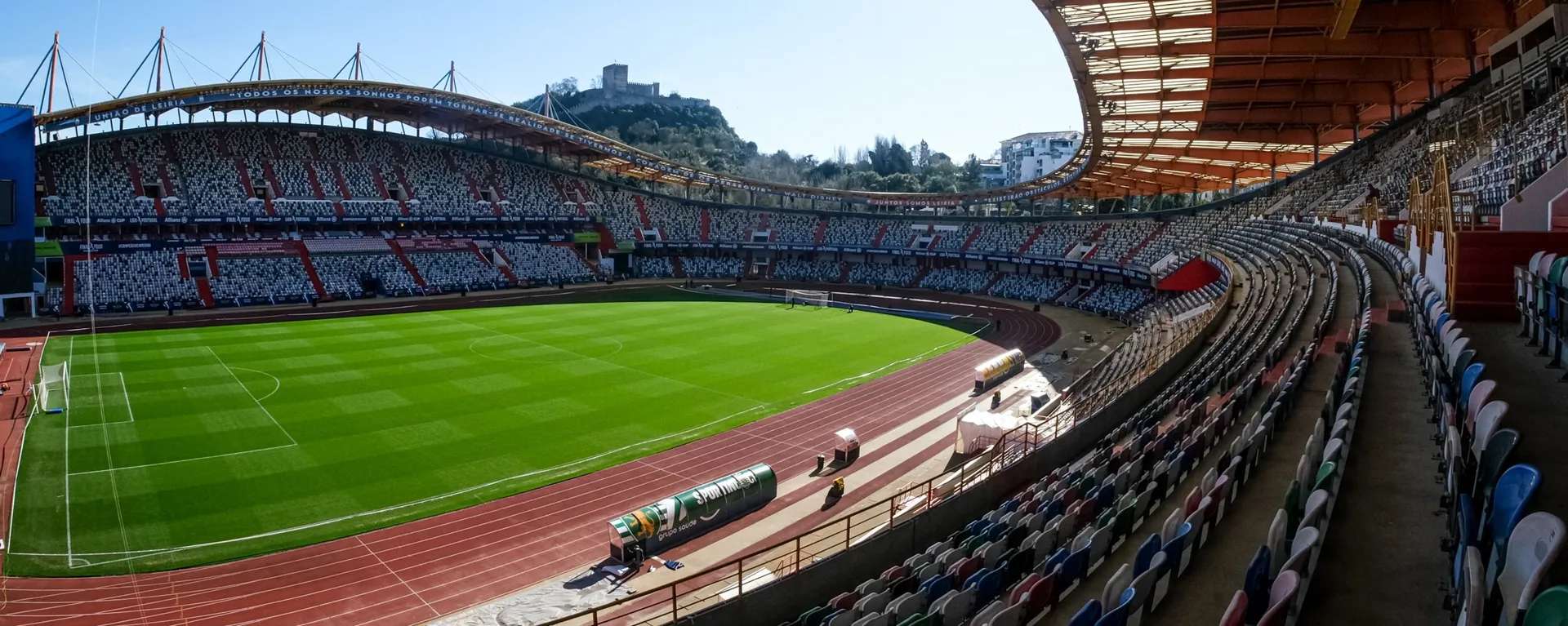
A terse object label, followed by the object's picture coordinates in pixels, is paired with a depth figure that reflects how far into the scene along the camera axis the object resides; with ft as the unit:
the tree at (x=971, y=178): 363.35
